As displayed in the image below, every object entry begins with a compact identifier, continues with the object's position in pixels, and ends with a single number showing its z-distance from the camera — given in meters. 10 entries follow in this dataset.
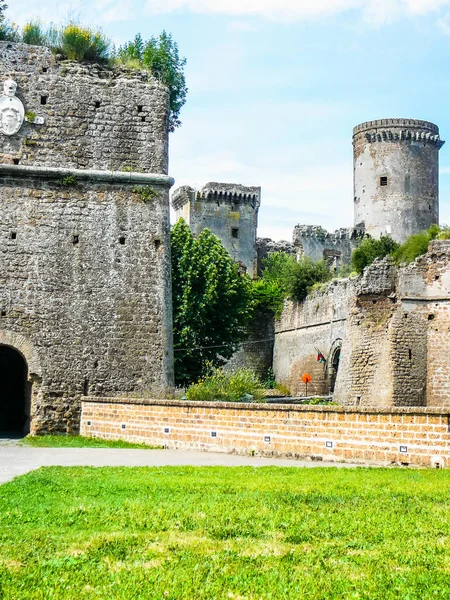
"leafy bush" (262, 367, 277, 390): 44.09
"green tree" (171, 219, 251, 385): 32.12
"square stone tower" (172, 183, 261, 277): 56.97
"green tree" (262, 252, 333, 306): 41.62
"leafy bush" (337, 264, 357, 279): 40.16
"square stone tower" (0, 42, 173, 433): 18.06
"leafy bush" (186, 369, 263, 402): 18.47
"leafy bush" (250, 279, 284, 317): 45.34
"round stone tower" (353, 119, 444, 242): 61.75
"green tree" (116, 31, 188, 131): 28.56
